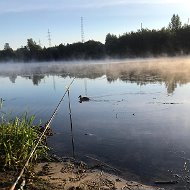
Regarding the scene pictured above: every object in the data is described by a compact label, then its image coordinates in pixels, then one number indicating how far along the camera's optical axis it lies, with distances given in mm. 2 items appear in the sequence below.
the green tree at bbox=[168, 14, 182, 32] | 65918
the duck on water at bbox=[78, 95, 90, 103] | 14463
